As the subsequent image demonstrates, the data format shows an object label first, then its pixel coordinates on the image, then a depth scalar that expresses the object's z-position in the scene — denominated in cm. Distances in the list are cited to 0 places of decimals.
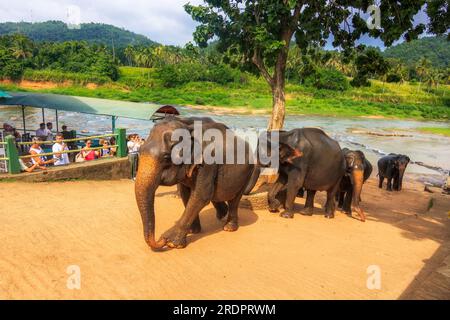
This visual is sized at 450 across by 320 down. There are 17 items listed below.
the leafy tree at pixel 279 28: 939
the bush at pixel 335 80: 6423
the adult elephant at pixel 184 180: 519
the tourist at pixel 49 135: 1288
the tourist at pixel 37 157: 1002
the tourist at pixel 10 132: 1227
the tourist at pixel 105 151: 1239
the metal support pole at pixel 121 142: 1198
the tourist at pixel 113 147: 1230
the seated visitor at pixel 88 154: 1153
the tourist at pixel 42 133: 1268
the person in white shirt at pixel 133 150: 1206
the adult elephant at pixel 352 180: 903
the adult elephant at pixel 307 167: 841
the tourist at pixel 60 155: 1058
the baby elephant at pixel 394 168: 1445
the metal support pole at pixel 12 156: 933
